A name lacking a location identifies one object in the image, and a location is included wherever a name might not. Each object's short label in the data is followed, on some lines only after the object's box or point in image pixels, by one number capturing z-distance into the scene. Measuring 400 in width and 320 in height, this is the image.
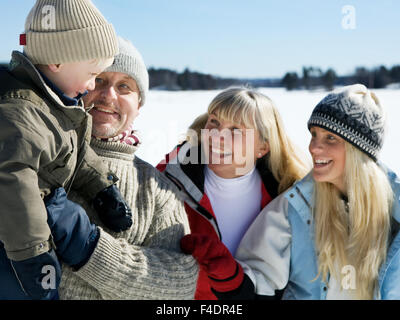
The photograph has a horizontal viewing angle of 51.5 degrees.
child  1.28
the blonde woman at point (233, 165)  2.34
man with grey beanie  1.64
